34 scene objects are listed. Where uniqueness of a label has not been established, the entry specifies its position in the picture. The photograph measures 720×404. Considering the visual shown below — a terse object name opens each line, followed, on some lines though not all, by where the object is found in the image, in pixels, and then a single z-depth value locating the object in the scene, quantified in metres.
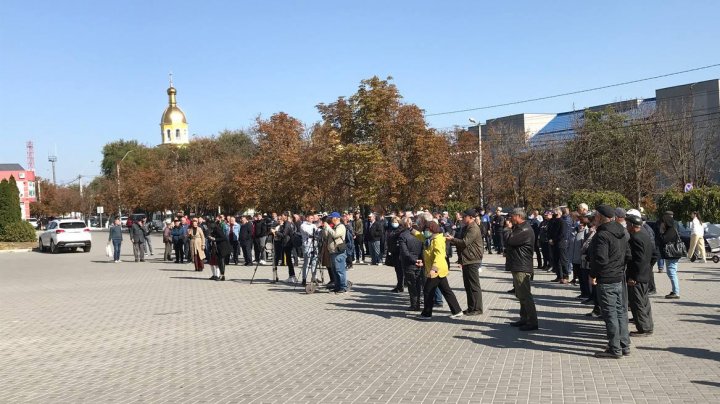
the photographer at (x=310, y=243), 16.09
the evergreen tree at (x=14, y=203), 42.47
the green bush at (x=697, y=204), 25.80
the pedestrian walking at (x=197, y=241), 20.36
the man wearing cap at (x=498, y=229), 25.21
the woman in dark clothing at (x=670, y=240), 12.68
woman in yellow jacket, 11.32
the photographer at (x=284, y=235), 19.23
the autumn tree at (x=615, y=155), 42.28
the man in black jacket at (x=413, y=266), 12.59
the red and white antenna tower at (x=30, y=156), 135.62
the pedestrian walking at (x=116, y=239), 27.06
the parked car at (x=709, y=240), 21.41
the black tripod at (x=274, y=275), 17.84
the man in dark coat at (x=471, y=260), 11.47
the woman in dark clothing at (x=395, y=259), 14.80
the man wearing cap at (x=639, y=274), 9.26
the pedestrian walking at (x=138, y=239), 26.67
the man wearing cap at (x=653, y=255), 9.72
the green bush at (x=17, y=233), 42.66
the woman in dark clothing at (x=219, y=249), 18.39
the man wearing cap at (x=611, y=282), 8.16
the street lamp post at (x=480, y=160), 42.94
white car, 34.31
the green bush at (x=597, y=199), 29.69
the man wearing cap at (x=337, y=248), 14.80
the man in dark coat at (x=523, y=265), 10.02
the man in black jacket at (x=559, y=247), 15.99
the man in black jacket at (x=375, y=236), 22.05
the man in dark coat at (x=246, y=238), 23.67
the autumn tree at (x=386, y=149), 31.02
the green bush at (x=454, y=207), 42.75
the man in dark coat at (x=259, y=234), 22.97
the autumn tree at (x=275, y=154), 43.78
